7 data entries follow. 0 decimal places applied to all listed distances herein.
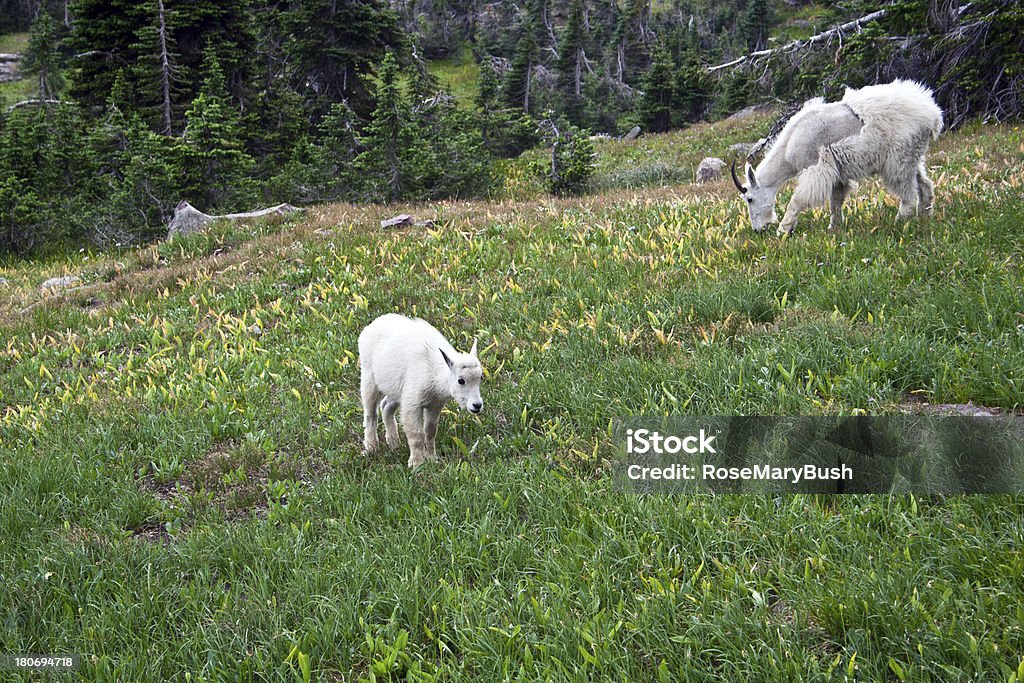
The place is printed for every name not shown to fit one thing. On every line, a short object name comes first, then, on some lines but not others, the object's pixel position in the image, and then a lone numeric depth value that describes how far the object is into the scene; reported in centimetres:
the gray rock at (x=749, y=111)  3476
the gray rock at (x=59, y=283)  1383
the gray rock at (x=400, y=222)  1455
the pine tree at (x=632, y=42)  6556
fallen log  1652
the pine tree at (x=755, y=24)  7181
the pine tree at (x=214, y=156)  1838
